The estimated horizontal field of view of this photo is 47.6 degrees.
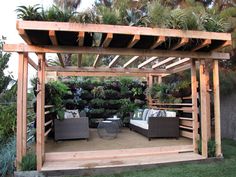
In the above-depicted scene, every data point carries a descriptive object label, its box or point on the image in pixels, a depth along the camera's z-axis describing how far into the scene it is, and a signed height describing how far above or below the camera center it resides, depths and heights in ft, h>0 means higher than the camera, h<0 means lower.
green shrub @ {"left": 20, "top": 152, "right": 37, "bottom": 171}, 15.84 -3.80
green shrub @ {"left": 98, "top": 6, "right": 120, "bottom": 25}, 15.66 +4.85
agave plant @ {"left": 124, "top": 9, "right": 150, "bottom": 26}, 16.24 +4.80
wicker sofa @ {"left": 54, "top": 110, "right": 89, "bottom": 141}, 21.79 -2.45
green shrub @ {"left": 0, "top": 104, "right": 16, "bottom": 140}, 20.30 -1.81
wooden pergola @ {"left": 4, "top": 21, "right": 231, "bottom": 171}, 15.24 +3.26
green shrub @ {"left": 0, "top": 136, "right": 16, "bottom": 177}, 16.53 -3.79
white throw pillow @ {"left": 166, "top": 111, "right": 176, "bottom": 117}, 23.97 -1.50
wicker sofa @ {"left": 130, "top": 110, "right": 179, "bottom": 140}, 22.97 -2.54
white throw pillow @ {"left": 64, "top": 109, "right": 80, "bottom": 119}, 23.41 -1.41
